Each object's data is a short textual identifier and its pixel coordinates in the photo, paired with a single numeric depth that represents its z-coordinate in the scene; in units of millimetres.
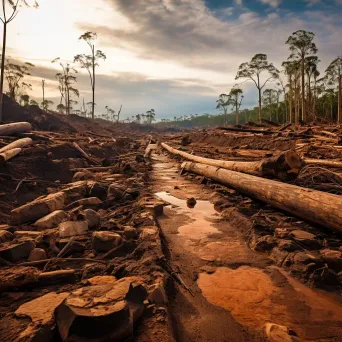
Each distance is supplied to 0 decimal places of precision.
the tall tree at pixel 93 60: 40125
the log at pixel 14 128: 11594
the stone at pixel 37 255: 3051
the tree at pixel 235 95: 56728
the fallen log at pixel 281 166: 5586
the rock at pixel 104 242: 3340
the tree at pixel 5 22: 20500
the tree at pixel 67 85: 46625
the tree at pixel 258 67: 38281
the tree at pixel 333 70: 35156
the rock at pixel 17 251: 2992
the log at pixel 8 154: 7169
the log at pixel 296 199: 3547
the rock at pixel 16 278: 2420
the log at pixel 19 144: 8478
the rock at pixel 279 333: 1945
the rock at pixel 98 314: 1750
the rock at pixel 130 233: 3702
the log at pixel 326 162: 7511
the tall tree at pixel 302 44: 30062
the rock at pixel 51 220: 4211
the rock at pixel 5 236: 3572
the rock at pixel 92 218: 4199
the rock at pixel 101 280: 2531
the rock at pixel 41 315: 1811
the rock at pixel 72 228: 3747
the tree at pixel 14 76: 35312
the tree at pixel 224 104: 72462
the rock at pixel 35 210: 4426
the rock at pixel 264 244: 3535
